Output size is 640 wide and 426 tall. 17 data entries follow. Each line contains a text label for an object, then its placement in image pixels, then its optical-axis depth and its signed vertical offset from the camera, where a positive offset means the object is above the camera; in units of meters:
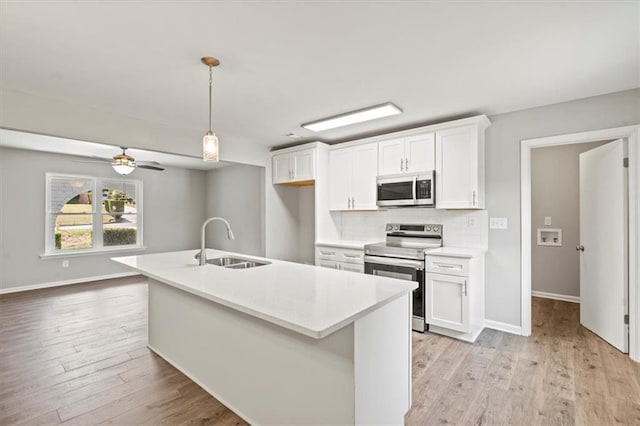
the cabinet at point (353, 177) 4.11 +0.53
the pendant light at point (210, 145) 2.29 +0.52
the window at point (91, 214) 5.57 +0.01
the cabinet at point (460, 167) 3.29 +0.53
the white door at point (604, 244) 2.86 -0.29
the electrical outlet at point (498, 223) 3.39 -0.08
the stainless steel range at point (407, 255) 3.38 -0.46
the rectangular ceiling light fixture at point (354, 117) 3.15 +1.08
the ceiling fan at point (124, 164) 4.02 +0.68
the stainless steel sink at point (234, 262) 2.89 -0.46
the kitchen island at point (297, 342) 1.48 -0.74
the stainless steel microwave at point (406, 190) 3.55 +0.30
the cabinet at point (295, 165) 4.52 +0.76
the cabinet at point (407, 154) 3.59 +0.75
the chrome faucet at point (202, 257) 2.60 -0.36
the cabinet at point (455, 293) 3.08 -0.81
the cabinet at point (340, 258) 3.92 -0.58
